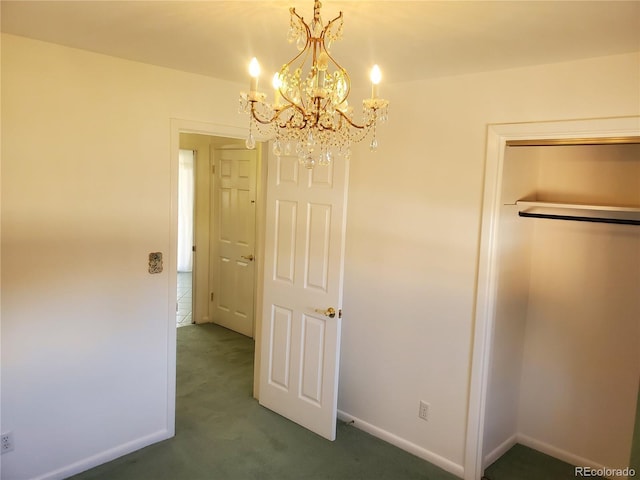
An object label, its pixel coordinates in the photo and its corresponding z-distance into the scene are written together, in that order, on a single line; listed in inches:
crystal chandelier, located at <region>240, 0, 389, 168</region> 60.7
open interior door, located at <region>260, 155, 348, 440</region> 120.6
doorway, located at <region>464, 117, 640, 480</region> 94.0
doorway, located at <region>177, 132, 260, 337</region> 195.0
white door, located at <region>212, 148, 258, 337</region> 193.9
